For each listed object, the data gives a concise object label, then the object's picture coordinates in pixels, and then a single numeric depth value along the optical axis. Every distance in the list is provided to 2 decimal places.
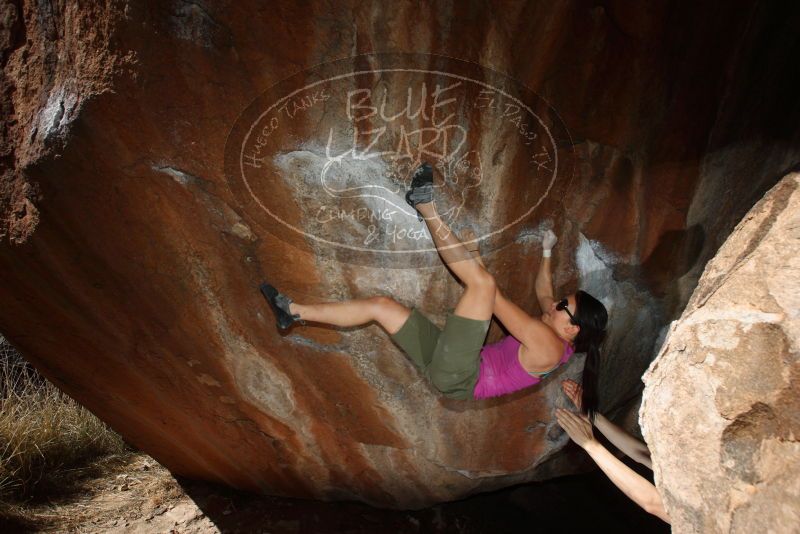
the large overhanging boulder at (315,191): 1.67
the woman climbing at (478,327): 2.12
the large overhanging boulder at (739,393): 1.13
